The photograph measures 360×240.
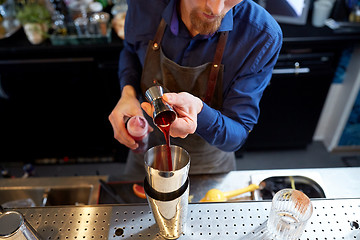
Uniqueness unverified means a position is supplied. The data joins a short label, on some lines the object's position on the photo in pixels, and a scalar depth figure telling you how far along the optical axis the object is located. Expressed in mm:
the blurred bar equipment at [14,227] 787
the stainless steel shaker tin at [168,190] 782
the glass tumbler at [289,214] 903
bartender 1212
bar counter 935
